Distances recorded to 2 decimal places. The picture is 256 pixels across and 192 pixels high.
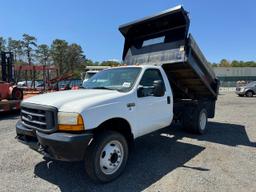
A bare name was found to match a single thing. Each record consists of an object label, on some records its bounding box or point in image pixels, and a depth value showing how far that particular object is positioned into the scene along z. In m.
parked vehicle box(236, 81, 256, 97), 18.65
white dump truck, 2.79
